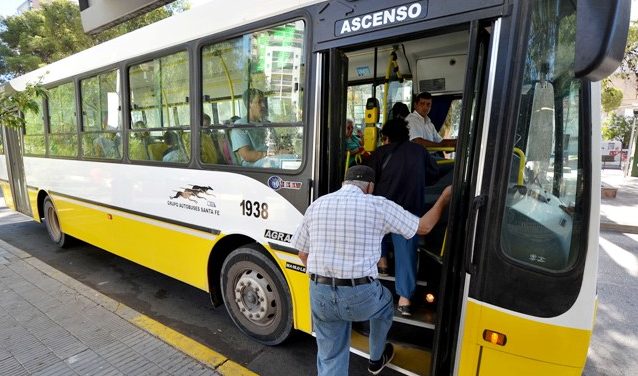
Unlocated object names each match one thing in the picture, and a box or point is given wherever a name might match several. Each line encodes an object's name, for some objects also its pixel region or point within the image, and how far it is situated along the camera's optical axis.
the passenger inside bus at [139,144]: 4.07
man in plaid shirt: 2.17
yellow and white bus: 1.92
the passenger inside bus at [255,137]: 2.98
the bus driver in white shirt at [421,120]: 3.89
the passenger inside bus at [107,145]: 4.46
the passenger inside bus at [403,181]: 2.71
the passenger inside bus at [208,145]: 3.34
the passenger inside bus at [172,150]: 3.65
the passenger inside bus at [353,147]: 3.47
